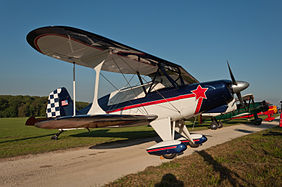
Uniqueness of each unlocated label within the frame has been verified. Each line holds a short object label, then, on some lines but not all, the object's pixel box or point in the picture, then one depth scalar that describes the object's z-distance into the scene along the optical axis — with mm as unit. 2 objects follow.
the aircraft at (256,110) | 16578
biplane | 4543
